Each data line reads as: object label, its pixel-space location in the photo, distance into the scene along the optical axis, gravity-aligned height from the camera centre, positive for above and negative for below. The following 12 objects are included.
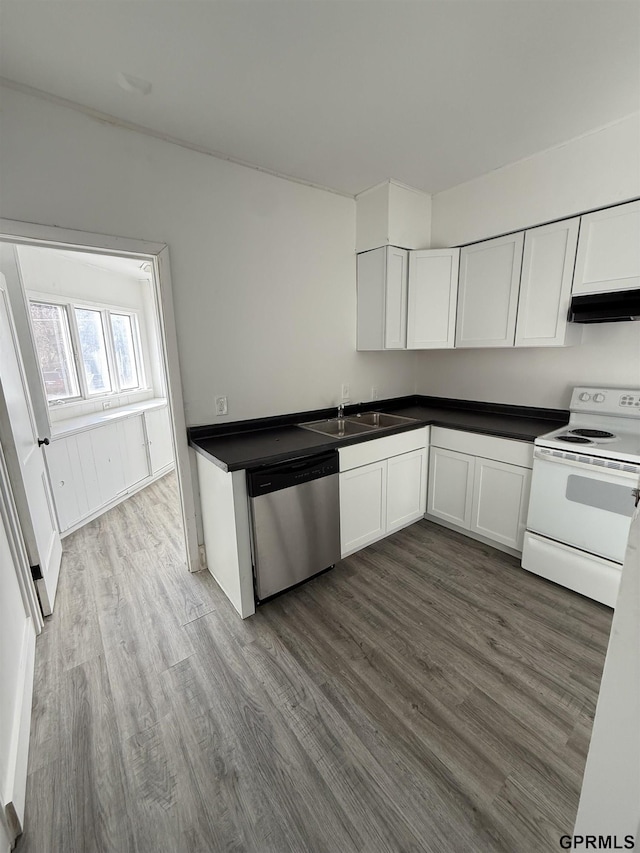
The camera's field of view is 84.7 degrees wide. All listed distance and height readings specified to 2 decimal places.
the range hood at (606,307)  2.05 +0.20
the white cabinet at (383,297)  2.79 +0.40
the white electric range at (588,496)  1.96 -0.89
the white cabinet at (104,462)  2.97 -1.07
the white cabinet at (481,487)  2.44 -1.05
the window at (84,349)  3.63 +0.07
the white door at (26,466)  1.92 -0.65
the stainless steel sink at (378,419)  2.99 -0.61
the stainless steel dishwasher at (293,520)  1.98 -1.01
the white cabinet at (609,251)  2.03 +0.53
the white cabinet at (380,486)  2.44 -1.03
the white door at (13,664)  1.16 -1.32
